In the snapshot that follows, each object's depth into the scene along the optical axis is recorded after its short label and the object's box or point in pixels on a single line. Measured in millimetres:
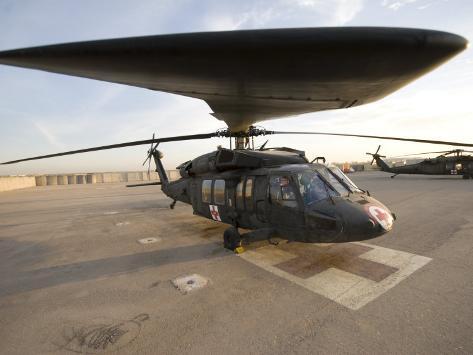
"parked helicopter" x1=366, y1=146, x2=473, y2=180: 24923
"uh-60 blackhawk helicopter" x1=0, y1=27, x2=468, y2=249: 1303
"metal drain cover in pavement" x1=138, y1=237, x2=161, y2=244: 8227
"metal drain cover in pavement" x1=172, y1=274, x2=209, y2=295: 4932
